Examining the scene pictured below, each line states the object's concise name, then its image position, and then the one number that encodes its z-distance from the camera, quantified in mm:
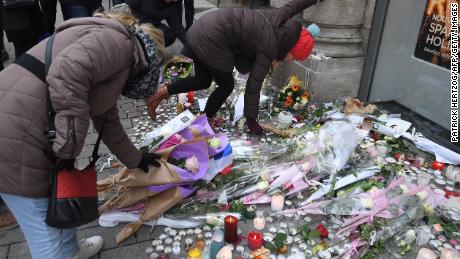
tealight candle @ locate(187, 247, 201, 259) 2164
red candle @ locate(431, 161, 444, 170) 3193
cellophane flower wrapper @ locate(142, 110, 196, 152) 2878
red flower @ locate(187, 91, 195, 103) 4340
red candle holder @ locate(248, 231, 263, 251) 2293
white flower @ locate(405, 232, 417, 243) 2363
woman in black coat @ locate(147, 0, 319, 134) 3119
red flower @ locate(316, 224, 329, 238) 2436
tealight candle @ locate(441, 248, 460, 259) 2195
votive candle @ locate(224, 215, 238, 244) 2311
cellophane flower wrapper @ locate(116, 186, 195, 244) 2400
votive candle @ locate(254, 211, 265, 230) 2496
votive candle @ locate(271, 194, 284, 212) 2668
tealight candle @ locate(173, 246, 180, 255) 2307
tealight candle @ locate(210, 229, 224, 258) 2230
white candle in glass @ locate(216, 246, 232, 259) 2148
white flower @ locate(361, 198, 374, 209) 2549
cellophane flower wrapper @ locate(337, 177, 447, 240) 2488
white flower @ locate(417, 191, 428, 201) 2592
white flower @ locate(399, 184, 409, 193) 2668
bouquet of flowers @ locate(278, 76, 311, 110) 4145
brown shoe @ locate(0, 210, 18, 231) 2480
